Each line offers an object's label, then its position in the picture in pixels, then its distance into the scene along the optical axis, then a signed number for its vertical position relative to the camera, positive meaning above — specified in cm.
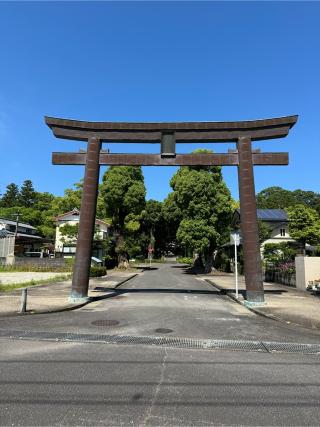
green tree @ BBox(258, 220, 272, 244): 4056 +496
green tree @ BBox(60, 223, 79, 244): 4166 +425
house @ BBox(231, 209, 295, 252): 4591 +646
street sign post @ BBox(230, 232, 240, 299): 1660 +164
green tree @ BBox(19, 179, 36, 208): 9581 +1908
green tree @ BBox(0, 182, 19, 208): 9571 +1876
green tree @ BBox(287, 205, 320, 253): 3634 +512
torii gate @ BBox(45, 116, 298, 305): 1385 +455
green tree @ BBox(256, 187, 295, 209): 9388 +2048
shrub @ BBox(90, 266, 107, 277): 2834 -17
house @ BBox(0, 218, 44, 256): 5575 +441
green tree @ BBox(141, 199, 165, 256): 6344 +871
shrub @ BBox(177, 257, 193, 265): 6866 +242
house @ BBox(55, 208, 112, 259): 4945 +455
